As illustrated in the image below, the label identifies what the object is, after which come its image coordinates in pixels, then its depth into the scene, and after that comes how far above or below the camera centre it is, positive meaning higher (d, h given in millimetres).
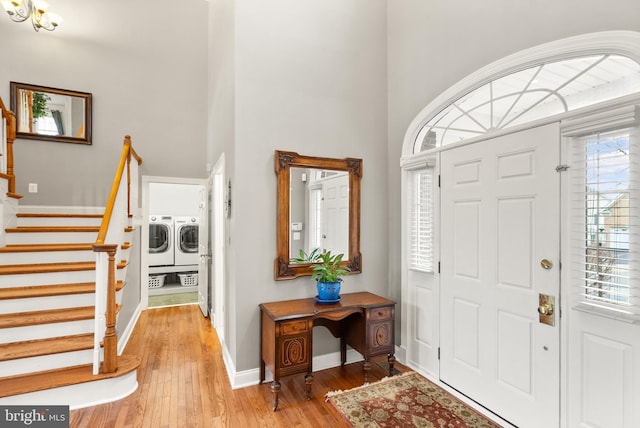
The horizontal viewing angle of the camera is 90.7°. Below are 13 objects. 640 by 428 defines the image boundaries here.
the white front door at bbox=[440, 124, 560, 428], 2021 -411
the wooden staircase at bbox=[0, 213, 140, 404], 2439 -869
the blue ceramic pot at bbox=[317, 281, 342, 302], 2848 -679
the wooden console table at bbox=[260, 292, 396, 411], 2496 -1000
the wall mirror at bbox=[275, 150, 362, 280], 2955 +65
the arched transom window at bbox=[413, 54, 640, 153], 1794 +830
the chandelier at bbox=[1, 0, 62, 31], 3479 +2399
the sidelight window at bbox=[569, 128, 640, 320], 1665 -26
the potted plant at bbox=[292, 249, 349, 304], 2850 -568
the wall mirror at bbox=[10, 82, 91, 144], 4324 +1428
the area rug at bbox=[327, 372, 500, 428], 2275 -1487
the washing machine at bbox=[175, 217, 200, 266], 6775 -555
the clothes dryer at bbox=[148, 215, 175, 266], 6562 -528
